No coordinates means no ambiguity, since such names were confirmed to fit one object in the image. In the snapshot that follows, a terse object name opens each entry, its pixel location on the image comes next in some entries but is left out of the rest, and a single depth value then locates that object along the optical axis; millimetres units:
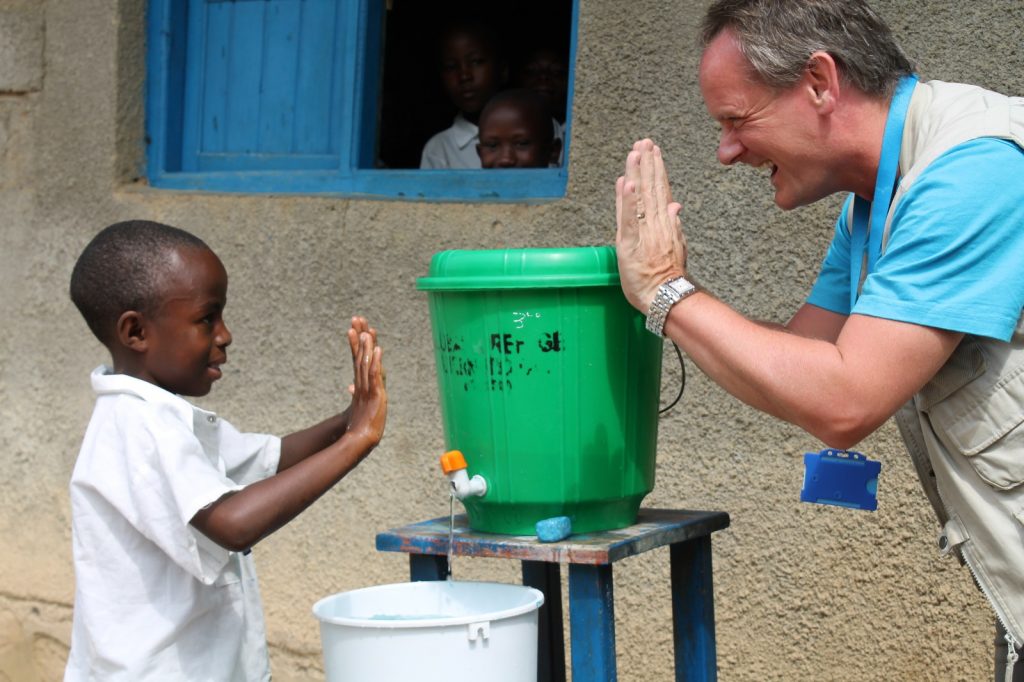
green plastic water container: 2225
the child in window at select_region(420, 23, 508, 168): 5043
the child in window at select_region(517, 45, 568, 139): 5133
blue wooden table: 2186
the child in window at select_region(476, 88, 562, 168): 4285
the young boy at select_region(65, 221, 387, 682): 2240
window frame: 3814
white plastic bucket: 2014
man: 1906
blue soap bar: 2207
